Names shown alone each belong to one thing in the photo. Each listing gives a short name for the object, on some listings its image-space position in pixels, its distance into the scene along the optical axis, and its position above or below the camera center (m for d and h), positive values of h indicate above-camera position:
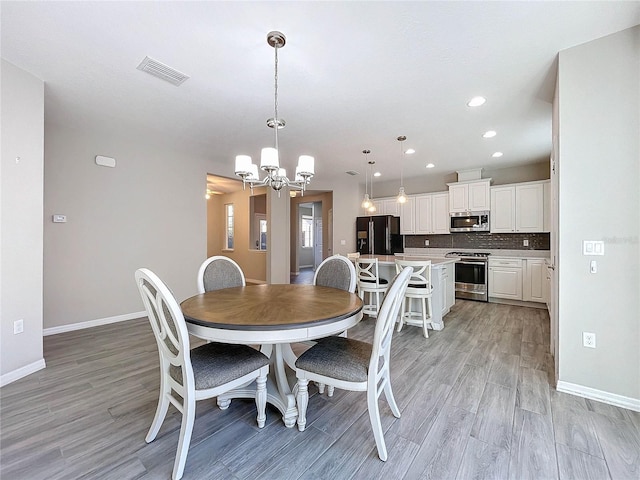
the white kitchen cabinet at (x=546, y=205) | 4.71 +0.60
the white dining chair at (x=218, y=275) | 2.45 -0.31
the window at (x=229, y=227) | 7.99 +0.42
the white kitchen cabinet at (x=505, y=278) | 4.90 -0.69
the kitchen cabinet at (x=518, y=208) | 4.84 +0.59
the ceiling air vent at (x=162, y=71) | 2.24 +1.46
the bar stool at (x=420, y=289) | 3.39 -0.61
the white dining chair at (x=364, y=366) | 1.48 -0.72
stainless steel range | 5.15 -0.68
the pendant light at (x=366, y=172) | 4.52 +1.46
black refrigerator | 6.13 +0.14
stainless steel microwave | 5.39 +0.38
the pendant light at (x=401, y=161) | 3.88 +1.45
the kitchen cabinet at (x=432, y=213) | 5.84 +0.60
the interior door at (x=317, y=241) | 10.98 +0.01
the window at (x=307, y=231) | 10.78 +0.41
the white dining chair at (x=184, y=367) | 1.36 -0.70
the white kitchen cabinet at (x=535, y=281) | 4.65 -0.70
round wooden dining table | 1.43 -0.42
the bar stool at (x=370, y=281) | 3.73 -0.57
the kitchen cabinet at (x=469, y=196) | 5.33 +0.89
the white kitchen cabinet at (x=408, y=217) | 6.26 +0.55
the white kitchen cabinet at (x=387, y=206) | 6.48 +0.82
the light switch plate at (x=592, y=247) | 2.01 -0.05
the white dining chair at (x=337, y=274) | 2.40 -0.30
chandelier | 1.98 +0.60
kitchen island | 3.66 -0.57
